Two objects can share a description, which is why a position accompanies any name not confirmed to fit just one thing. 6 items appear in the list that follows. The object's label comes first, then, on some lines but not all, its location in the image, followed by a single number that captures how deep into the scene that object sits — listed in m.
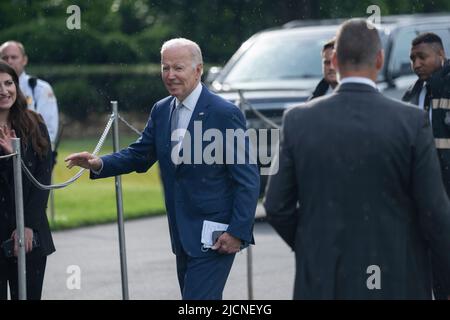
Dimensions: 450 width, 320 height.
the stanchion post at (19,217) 10.73
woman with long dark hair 11.32
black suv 22.52
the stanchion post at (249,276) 15.41
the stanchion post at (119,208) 12.96
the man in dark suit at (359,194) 7.91
